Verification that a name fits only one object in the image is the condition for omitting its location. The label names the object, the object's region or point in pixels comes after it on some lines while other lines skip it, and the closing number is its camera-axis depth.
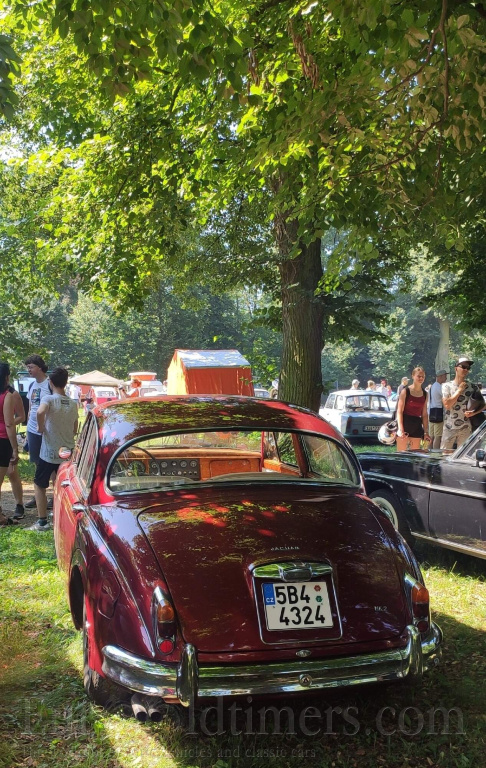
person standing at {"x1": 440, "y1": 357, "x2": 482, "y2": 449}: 10.72
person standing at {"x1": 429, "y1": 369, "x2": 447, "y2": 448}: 13.48
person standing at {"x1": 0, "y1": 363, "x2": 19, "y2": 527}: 8.28
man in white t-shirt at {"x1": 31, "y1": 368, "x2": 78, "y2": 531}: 8.04
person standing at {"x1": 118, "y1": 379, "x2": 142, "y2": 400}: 24.60
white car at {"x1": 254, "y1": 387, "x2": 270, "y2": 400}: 28.11
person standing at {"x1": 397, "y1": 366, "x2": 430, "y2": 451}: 10.39
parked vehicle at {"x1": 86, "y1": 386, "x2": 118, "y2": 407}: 36.83
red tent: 25.73
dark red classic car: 3.07
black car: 5.80
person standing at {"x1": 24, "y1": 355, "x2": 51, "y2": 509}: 8.66
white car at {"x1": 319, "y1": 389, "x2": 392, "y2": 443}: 18.67
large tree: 5.32
